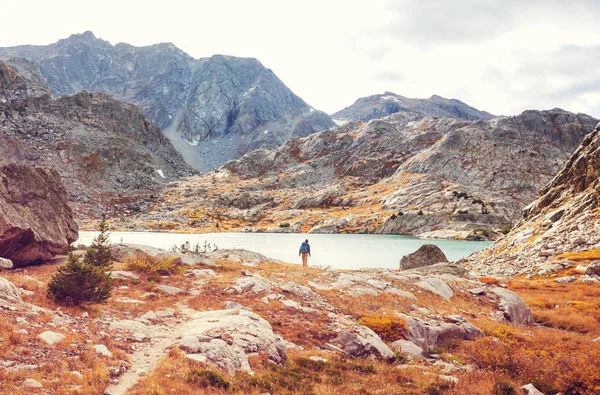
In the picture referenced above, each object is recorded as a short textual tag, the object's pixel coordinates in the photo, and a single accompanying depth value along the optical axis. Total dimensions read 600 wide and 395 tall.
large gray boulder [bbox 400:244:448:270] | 43.91
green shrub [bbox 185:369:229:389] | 10.47
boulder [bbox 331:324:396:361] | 15.95
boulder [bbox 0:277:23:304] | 13.45
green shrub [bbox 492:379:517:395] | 12.58
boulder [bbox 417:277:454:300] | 27.94
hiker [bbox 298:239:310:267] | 40.47
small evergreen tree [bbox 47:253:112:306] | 15.52
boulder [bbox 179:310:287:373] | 12.40
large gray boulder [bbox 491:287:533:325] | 27.22
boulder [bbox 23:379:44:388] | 8.46
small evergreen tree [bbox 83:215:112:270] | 20.93
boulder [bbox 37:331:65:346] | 10.98
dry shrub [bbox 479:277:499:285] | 35.16
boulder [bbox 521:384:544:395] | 12.55
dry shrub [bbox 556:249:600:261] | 39.01
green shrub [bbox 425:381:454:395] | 12.22
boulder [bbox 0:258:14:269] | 21.54
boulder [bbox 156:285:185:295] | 20.88
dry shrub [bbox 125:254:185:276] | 24.09
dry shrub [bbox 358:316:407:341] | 18.59
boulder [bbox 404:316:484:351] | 18.95
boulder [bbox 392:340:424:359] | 17.08
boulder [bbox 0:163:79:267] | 24.61
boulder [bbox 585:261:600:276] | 36.03
